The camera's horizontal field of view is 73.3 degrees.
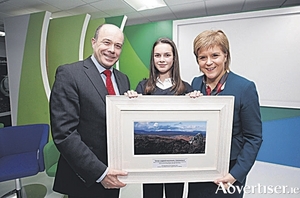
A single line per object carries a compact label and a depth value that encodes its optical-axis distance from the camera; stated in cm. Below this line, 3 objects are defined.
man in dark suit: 100
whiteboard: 283
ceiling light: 330
